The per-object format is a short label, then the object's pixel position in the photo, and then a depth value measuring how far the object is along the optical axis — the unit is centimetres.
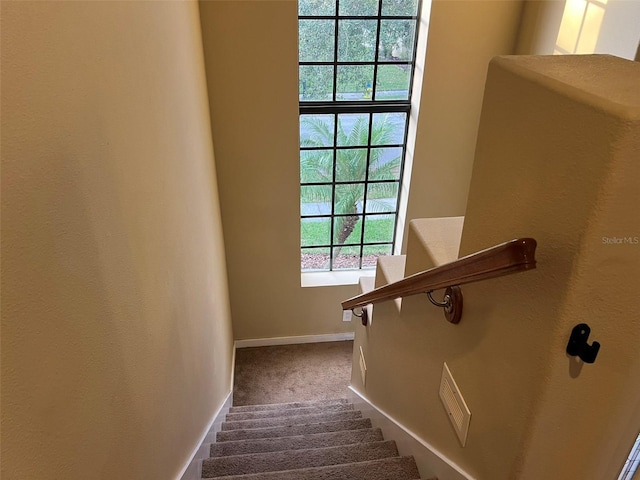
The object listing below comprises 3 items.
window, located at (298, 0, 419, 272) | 381
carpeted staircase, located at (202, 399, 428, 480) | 217
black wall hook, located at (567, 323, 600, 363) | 103
